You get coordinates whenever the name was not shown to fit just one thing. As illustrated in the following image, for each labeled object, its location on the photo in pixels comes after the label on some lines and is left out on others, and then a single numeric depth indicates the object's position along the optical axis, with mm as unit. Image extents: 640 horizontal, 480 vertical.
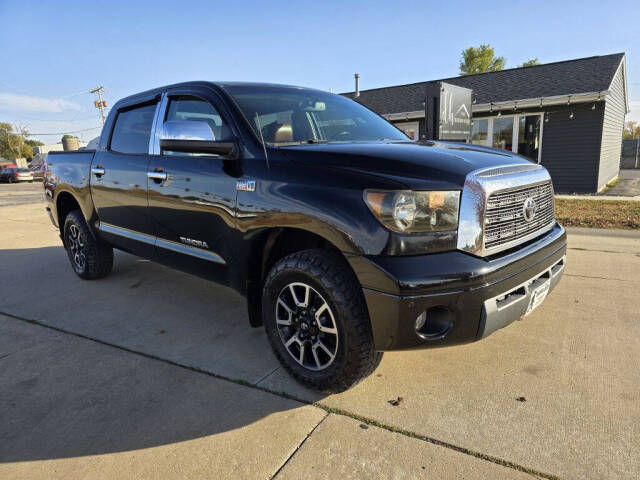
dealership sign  8688
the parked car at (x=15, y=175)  30516
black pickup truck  2062
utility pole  42766
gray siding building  12555
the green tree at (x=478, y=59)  43250
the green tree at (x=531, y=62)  46156
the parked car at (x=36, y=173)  31681
